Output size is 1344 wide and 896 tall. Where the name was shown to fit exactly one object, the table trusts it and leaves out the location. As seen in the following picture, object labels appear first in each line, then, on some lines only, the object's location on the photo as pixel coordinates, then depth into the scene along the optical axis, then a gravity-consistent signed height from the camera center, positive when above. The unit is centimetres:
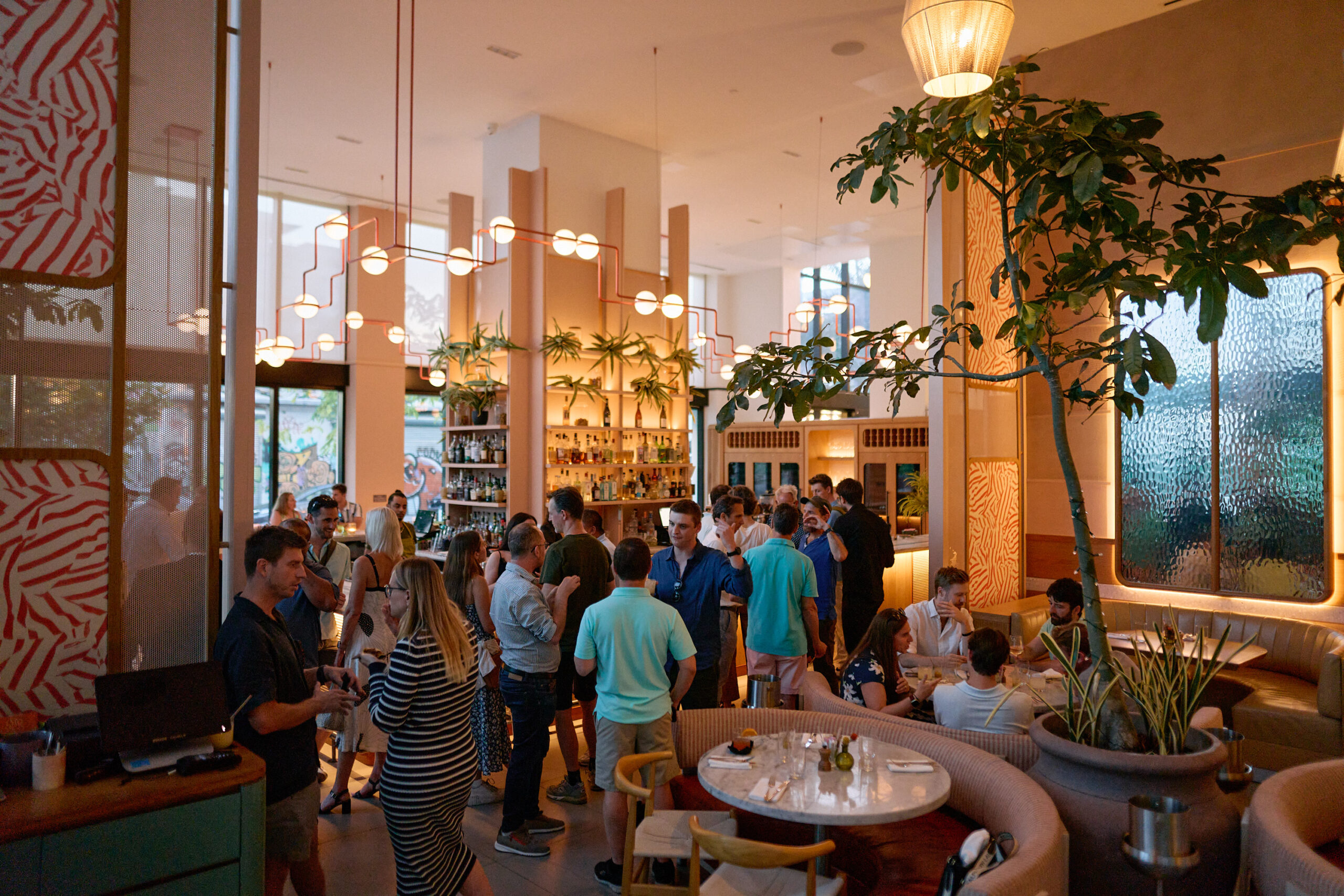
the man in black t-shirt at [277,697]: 284 -78
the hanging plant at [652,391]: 970 +82
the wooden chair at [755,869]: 253 -132
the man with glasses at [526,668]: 425 -100
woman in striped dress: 304 -95
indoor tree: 218 +62
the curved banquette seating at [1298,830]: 223 -105
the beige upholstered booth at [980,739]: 349 -111
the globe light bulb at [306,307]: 885 +159
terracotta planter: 256 -102
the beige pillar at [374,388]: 1223 +107
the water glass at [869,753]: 321 -108
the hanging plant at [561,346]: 902 +122
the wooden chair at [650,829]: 307 -135
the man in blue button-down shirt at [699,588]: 464 -65
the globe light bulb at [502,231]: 718 +193
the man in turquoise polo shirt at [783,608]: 508 -83
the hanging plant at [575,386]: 906 +81
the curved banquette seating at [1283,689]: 523 -143
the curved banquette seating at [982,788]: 238 -114
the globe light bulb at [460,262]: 741 +180
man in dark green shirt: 475 -63
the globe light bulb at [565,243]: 756 +192
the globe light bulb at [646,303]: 816 +151
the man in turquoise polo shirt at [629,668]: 367 -85
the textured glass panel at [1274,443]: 644 +19
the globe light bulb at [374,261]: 764 +181
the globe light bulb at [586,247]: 751 +189
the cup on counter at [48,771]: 243 -86
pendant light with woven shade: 269 +132
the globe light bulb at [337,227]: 765 +207
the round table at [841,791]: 278 -110
